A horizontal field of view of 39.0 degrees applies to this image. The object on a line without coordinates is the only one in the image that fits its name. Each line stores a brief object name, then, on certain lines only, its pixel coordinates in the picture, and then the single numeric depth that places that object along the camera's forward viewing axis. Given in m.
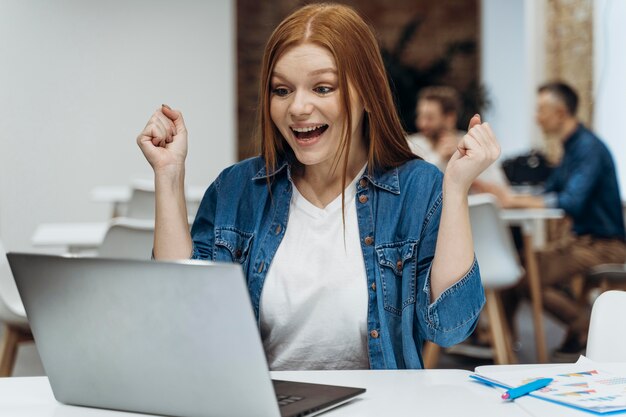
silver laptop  0.93
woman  1.53
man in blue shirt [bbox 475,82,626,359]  4.22
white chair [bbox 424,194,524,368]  3.53
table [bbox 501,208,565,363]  4.02
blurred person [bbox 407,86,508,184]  4.67
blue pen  1.12
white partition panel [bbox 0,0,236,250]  3.99
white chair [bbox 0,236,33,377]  2.73
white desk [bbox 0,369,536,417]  1.06
